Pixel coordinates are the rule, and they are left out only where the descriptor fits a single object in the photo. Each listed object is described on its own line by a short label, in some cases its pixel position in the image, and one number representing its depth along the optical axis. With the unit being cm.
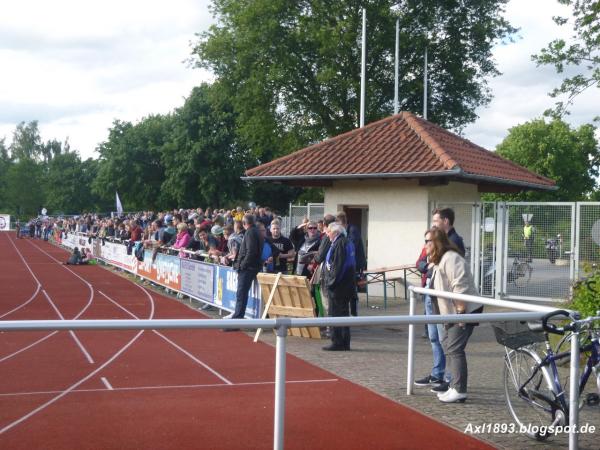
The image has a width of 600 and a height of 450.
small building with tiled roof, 1736
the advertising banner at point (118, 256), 2495
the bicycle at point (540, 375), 525
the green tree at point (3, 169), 10822
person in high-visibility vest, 1609
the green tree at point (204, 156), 5384
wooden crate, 1125
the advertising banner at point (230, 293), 1267
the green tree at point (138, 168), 6319
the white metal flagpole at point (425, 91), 3045
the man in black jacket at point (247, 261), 1201
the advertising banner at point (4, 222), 7898
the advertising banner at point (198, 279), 1528
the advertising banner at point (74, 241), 3802
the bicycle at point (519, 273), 1620
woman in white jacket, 674
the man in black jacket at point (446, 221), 813
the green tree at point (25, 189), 10369
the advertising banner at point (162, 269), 1838
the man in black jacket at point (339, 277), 1027
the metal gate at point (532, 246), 1561
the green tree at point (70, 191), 8988
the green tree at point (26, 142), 12631
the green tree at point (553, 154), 6103
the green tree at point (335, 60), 3472
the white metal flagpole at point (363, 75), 2590
